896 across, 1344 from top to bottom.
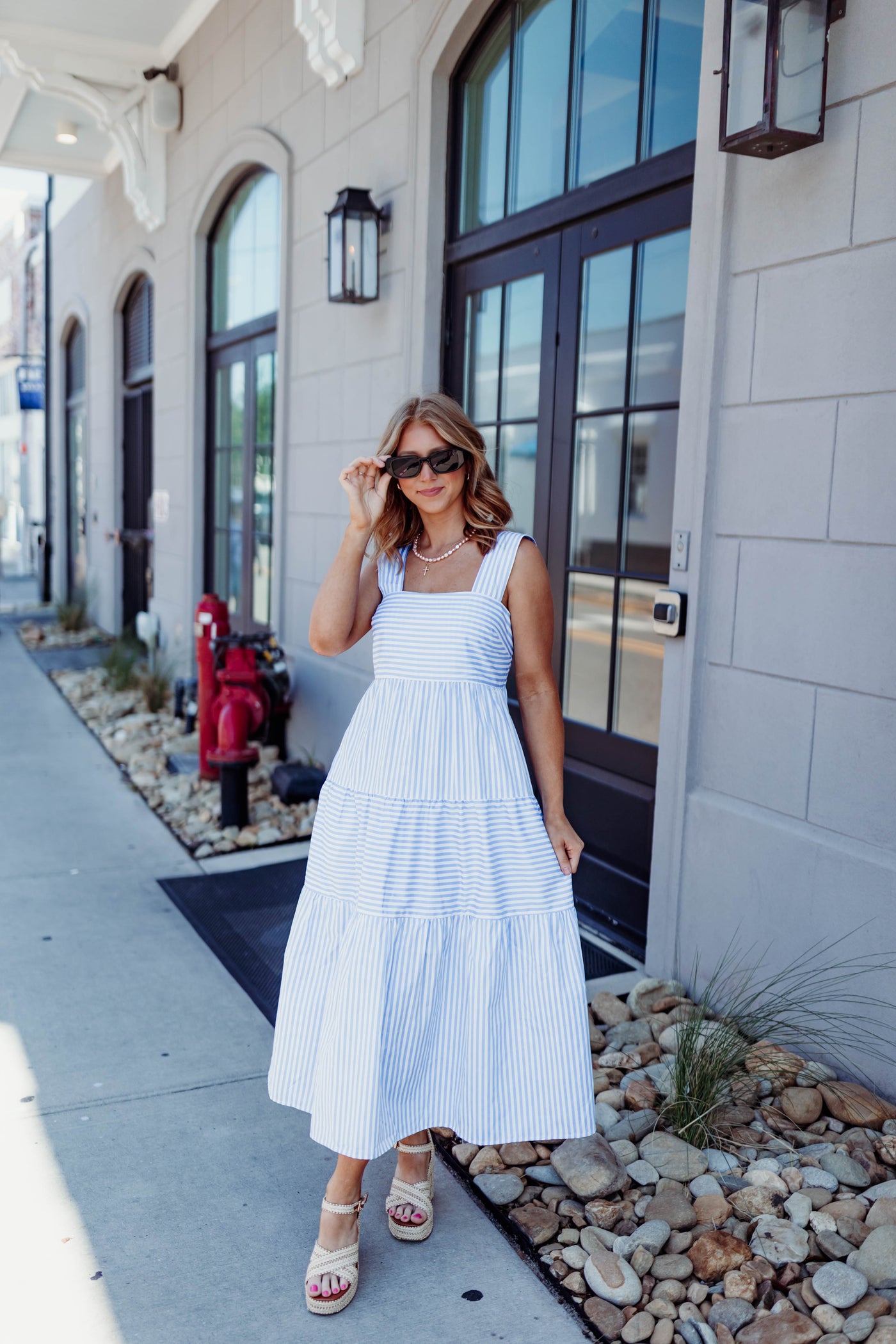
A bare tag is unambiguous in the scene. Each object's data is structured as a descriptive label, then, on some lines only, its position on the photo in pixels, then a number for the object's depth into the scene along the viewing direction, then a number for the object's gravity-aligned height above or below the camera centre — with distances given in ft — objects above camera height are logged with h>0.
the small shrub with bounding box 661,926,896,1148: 8.38 -4.01
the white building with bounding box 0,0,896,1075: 8.79 +1.66
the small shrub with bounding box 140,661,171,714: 24.23 -4.11
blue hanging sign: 50.90 +4.98
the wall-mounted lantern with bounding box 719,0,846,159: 8.47 +3.50
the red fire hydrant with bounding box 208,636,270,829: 15.94 -3.60
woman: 6.72 -2.25
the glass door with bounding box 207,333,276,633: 22.45 +0.56
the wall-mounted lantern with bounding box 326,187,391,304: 15.93 +3.71
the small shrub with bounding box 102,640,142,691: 25.95 -3.96
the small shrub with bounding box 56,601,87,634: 36.76 -3.92
